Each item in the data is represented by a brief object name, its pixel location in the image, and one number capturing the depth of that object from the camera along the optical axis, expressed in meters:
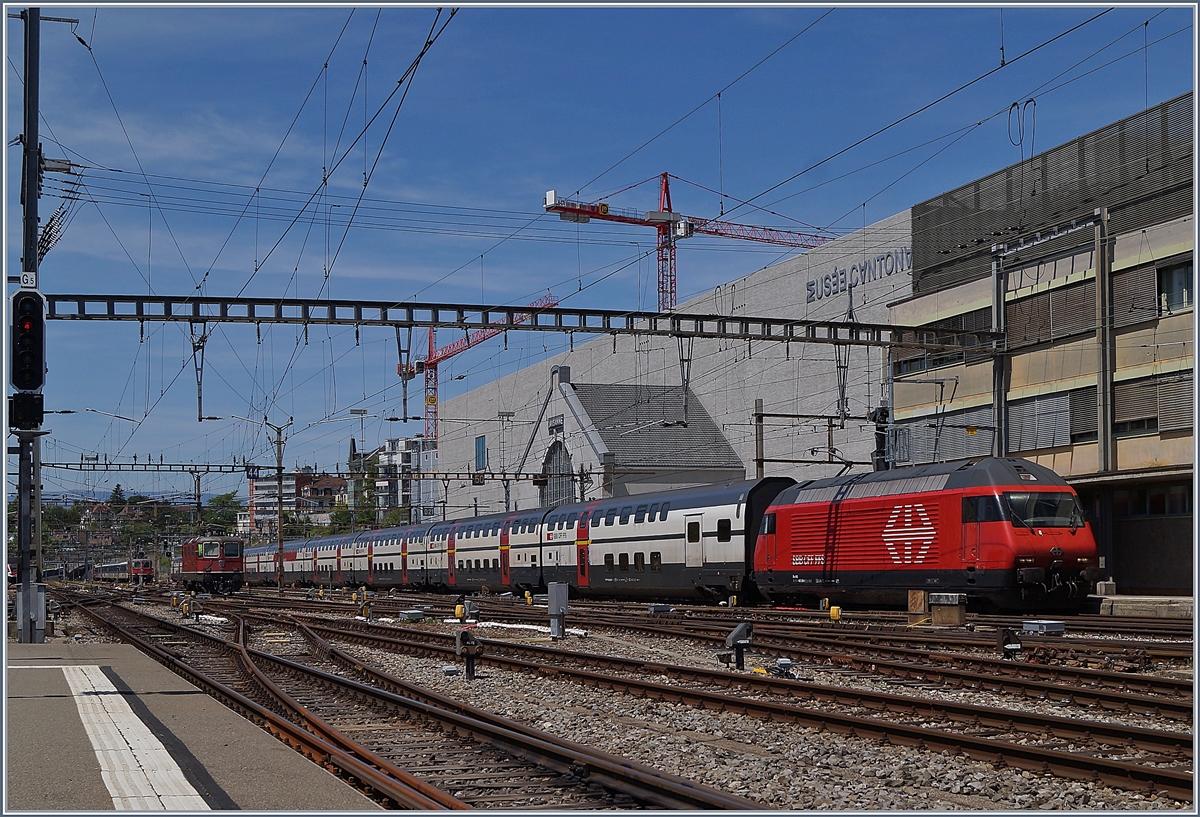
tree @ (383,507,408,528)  122.75
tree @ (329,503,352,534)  124.69
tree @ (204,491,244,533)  149.21
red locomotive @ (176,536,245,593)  65.06
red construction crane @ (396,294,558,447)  132.00
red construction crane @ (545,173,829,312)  95.81
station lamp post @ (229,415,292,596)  57.00
